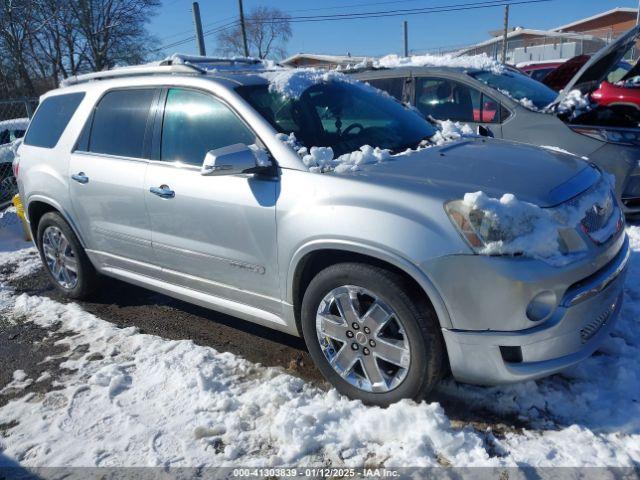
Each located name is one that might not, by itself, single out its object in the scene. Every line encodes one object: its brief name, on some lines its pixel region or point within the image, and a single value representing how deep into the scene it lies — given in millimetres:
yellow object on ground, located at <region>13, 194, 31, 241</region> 5254
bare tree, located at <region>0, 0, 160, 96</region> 27027
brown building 45688
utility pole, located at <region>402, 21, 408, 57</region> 32656
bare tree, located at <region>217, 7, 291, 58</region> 42694
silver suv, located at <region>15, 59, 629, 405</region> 2420
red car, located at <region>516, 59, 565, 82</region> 14104
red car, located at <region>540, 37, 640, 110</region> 8148
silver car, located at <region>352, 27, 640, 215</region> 5281
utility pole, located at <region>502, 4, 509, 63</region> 29522
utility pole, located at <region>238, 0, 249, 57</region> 25269
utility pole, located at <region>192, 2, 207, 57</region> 15581
